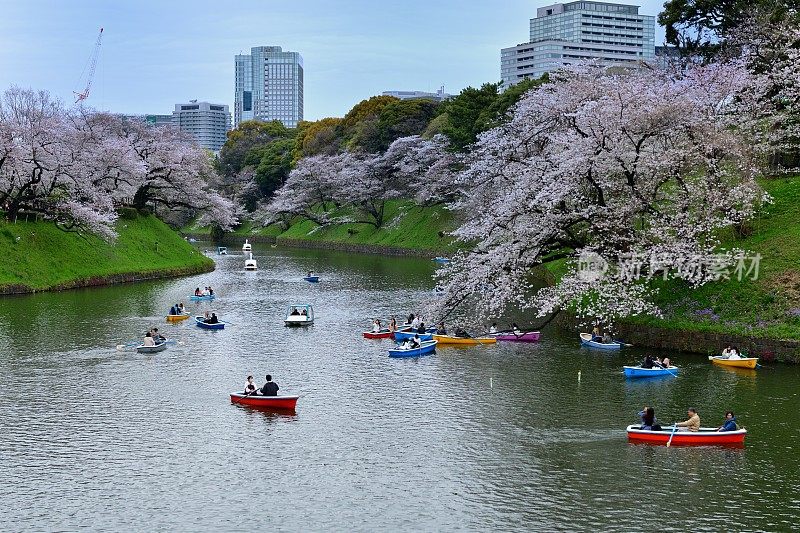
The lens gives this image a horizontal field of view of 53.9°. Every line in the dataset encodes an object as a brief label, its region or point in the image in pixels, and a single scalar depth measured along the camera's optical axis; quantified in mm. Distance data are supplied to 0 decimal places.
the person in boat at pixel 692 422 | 26688
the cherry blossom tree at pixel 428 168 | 102588
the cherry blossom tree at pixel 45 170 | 63938
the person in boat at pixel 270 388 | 30672
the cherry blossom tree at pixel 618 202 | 40406
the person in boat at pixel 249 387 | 31448
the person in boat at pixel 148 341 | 41438
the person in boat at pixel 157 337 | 42375
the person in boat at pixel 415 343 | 41562
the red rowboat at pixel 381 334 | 46062
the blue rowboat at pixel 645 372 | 35531
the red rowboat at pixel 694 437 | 26391
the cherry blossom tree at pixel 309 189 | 129125
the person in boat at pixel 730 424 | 26359
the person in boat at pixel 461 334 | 45375
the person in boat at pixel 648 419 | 26891
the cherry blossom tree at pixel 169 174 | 86062
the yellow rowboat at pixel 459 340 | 44875
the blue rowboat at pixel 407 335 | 43781
